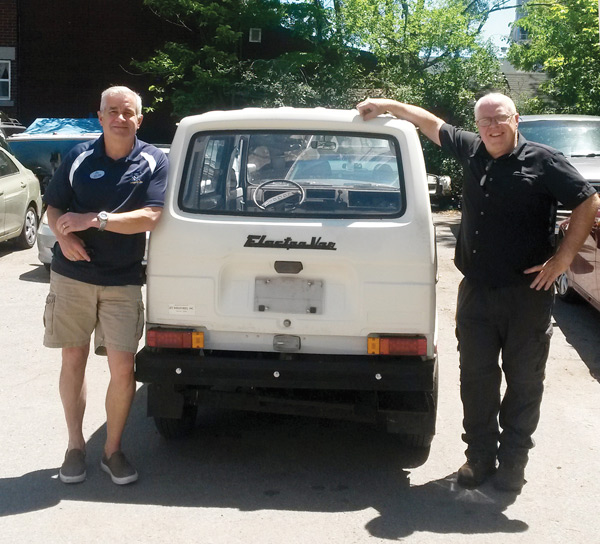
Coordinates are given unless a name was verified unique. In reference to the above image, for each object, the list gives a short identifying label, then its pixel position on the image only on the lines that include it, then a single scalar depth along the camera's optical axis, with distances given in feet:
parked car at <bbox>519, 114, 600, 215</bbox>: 40.83
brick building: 83.61
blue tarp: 67.97
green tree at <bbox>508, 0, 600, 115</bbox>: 63.16
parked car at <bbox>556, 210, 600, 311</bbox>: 25.94
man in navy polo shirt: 15.23
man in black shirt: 14.90
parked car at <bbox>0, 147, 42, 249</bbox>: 40.01
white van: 14.92
